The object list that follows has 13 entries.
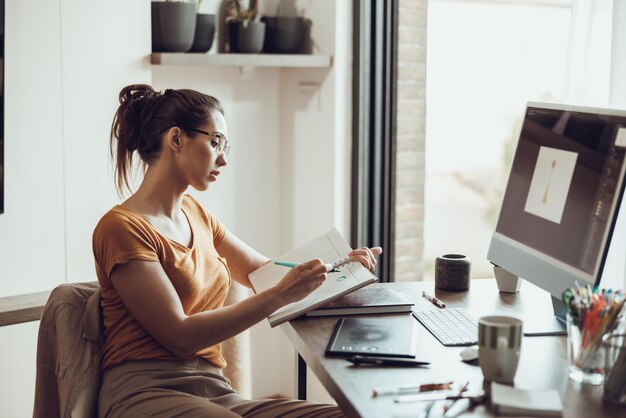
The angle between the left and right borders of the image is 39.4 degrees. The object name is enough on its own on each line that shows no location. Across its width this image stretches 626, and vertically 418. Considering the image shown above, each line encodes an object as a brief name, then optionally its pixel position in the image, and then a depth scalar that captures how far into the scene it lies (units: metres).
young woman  1.71
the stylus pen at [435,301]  1.89
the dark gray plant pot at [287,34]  2.98
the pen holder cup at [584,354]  1.40
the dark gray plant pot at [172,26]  2.76
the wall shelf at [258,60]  2.79
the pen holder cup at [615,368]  1.33
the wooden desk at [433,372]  1.32
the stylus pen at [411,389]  1.37
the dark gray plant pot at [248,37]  2.93
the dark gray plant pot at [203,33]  2.88
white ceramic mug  1.41
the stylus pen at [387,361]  1.51
